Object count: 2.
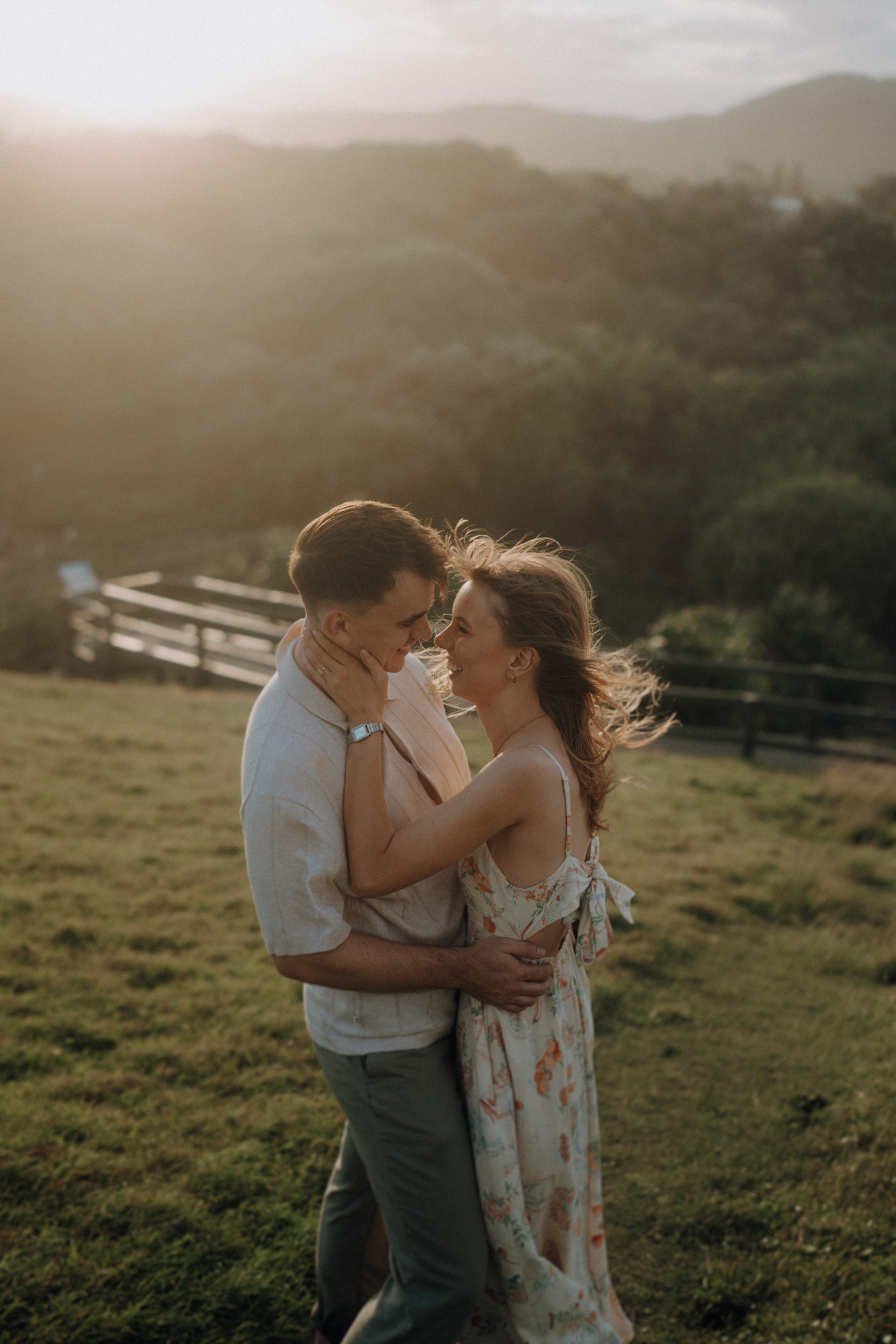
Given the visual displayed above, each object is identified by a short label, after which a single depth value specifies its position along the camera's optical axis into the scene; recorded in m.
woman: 1.87
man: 1.81
